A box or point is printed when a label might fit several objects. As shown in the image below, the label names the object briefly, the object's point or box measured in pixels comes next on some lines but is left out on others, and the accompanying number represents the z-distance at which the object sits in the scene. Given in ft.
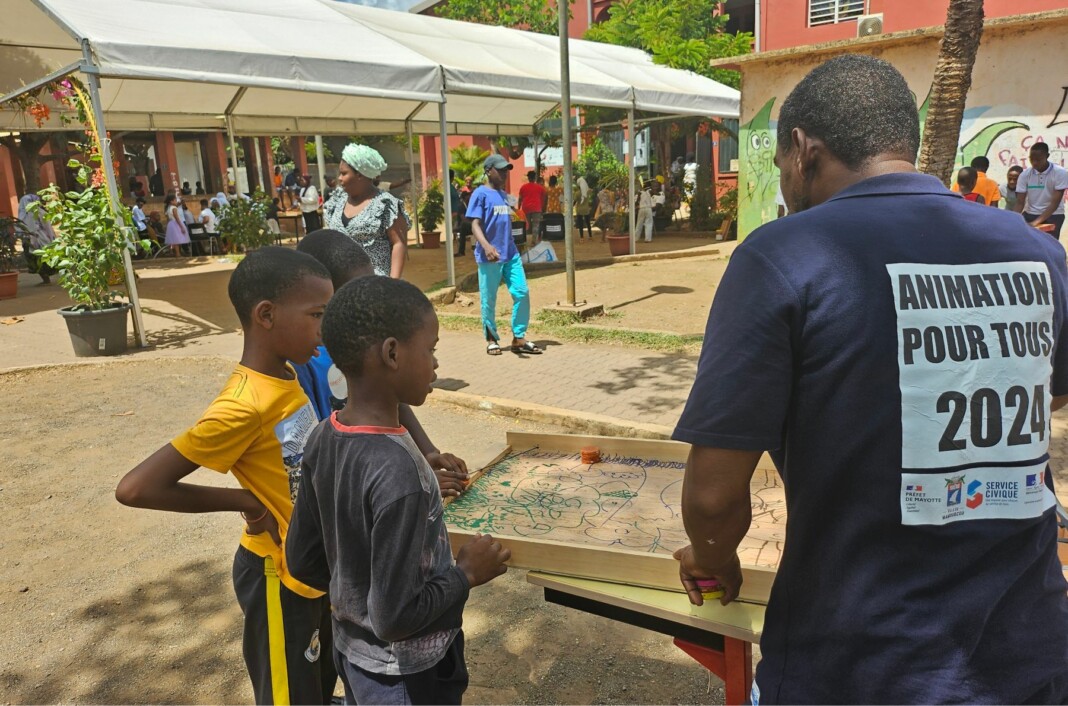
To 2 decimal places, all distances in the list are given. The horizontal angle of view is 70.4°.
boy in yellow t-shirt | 6.14
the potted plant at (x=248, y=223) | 48.75
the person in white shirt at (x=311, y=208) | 57.72
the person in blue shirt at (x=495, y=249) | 22.44
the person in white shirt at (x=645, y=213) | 55.88
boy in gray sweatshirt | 4.71
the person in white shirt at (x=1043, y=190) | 28.17
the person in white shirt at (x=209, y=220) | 56.39
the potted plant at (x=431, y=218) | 57.16
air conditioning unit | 31.22
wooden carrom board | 5.81
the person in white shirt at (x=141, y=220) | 50.13
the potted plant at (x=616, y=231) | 48.44
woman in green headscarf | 16.24
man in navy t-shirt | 3.78
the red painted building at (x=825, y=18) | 51.62
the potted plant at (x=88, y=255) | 25.07
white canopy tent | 25.68
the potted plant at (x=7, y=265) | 40.06
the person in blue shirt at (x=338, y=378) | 7.34
